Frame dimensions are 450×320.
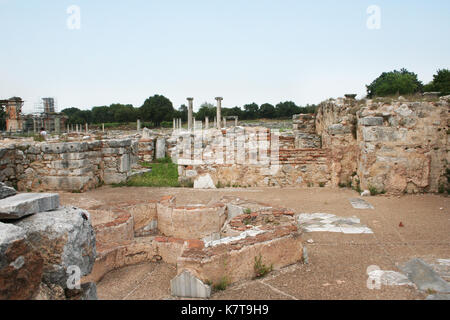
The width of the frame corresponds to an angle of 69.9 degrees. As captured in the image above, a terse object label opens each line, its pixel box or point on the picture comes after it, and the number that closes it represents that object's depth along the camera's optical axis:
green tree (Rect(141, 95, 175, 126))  57.56
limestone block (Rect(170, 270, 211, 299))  3.31
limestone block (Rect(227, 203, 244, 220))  5.98
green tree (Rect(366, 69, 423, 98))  34.29
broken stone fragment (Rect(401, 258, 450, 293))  3.04
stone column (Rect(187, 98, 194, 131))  21.11
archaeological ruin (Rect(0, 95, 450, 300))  2.34
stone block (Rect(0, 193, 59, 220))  2.26
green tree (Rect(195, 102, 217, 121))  49.71
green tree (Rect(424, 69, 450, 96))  28.57
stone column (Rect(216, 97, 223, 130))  20.22
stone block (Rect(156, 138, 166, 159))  17.86
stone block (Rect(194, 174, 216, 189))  9.14
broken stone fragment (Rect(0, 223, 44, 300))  1.87
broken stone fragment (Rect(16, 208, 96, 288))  2.31
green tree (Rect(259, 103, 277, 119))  48.81
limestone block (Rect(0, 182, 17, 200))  2.57
